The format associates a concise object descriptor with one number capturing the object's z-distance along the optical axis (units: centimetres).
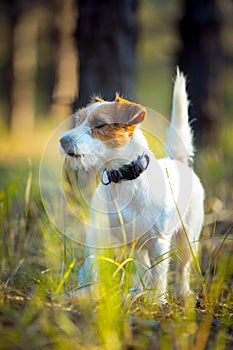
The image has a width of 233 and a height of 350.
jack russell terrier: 348
